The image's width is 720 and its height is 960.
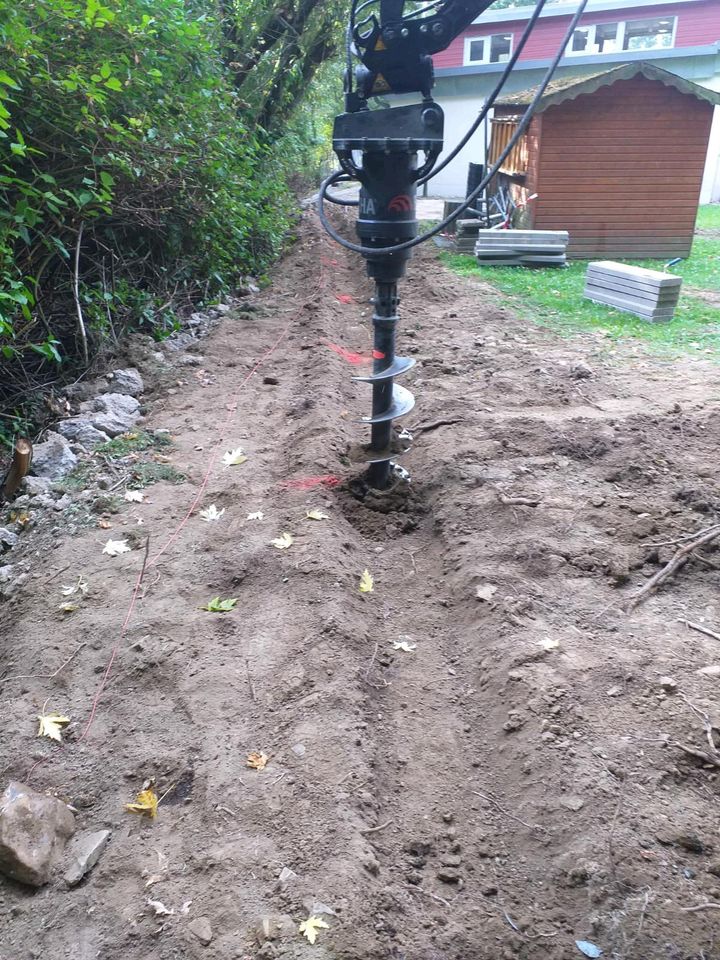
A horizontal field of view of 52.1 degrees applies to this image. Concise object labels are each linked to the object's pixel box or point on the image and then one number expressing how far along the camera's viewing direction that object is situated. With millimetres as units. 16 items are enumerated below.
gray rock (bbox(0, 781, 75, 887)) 2576
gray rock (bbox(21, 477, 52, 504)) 5137
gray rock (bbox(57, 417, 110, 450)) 5803
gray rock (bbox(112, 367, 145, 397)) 6855
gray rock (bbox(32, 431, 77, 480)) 5352
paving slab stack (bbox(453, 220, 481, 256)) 14758
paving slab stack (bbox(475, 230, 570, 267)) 13414
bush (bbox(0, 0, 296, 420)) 5840
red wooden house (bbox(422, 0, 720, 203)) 26188
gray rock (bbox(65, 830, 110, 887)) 2613
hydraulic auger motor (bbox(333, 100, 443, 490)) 3805
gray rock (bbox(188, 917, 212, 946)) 2342
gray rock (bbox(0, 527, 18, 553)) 4602
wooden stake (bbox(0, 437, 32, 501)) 5246
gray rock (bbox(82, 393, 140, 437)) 6039
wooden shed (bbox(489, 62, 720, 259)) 13875
